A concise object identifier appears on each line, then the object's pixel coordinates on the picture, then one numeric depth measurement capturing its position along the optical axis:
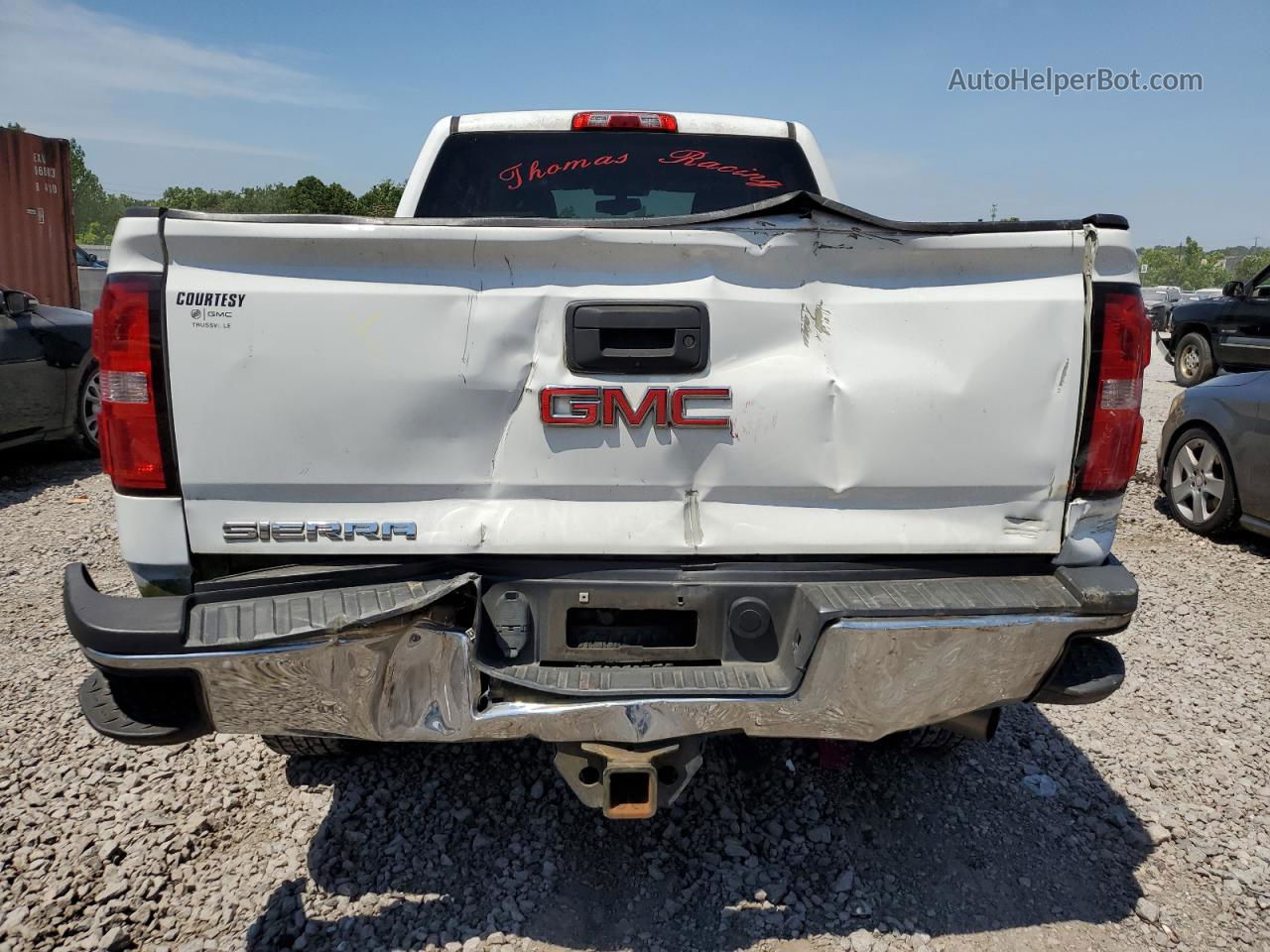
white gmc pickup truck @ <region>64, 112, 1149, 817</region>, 2.09
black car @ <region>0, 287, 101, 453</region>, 6.73
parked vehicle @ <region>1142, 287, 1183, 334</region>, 13.95
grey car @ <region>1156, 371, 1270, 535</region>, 5.55
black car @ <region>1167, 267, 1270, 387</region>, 11.45
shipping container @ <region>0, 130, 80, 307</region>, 11.30
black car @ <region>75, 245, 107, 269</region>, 22.63
